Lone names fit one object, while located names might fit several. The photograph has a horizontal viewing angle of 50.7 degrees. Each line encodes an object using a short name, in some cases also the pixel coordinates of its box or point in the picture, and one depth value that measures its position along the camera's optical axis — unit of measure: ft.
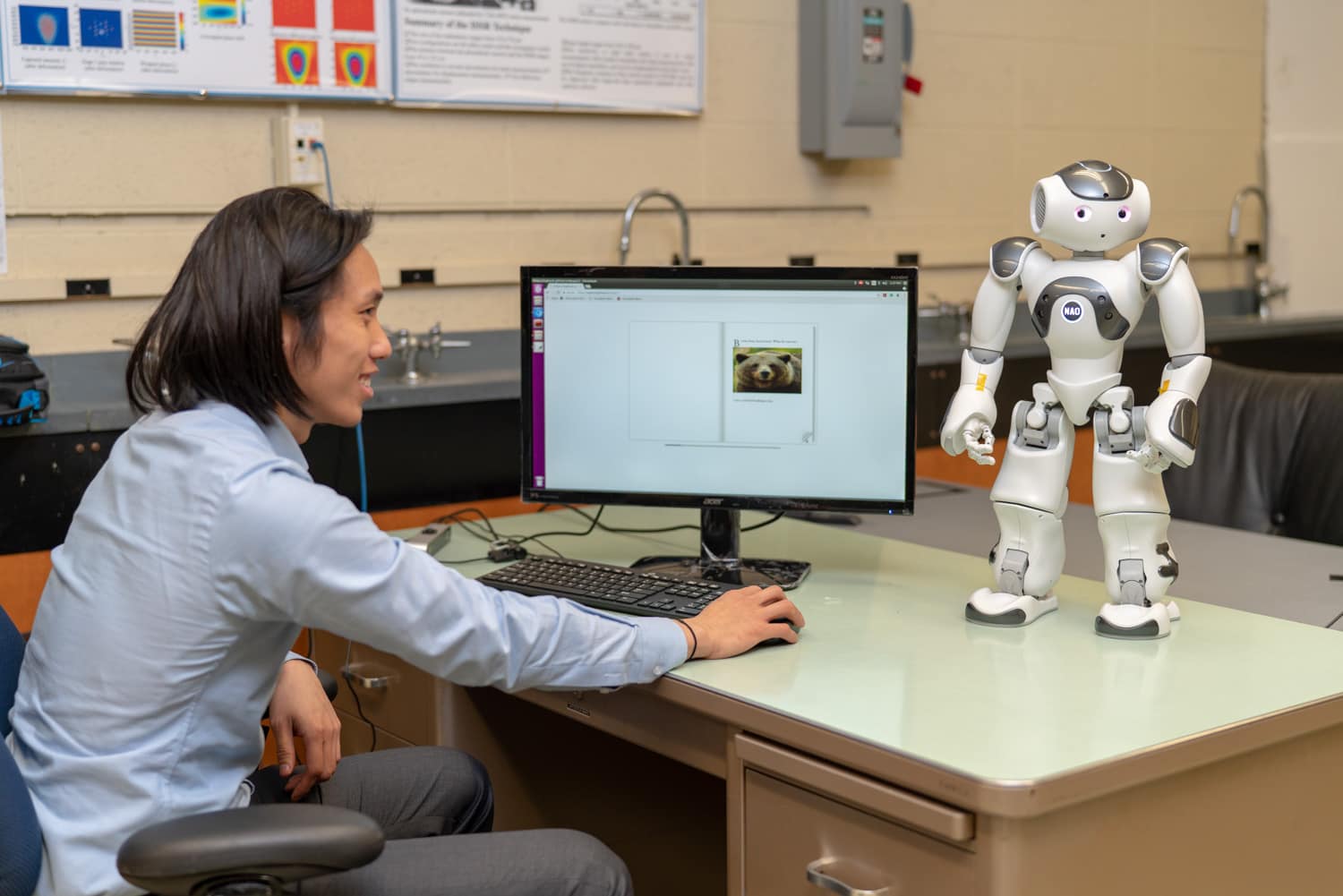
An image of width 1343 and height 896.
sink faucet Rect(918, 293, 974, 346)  12.53
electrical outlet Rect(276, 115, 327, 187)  9.30
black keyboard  5.48
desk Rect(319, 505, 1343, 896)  3.88
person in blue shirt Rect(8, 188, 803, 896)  4.11
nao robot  5.11
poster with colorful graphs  8.42
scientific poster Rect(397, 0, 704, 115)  9.91
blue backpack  7.45
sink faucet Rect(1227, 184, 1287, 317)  14.92
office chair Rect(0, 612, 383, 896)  3.66
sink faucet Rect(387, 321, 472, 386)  9.68
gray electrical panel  11.59
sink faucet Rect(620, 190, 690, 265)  10.75
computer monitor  5.89
